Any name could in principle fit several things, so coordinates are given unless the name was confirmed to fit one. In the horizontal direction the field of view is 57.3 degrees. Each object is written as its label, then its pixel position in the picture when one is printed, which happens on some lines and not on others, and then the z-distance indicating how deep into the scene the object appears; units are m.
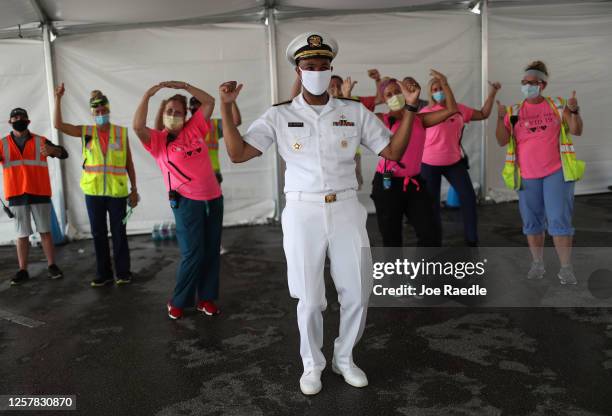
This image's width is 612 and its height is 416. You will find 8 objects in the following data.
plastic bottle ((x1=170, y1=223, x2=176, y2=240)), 8.00
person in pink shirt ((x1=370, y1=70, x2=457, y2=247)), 4.43
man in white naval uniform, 2.92
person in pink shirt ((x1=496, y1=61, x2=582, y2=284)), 4.65
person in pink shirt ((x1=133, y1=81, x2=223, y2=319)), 4.26
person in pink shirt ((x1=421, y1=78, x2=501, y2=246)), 5.72
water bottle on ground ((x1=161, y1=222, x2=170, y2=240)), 7.96
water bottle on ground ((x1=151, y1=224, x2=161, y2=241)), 7.93
